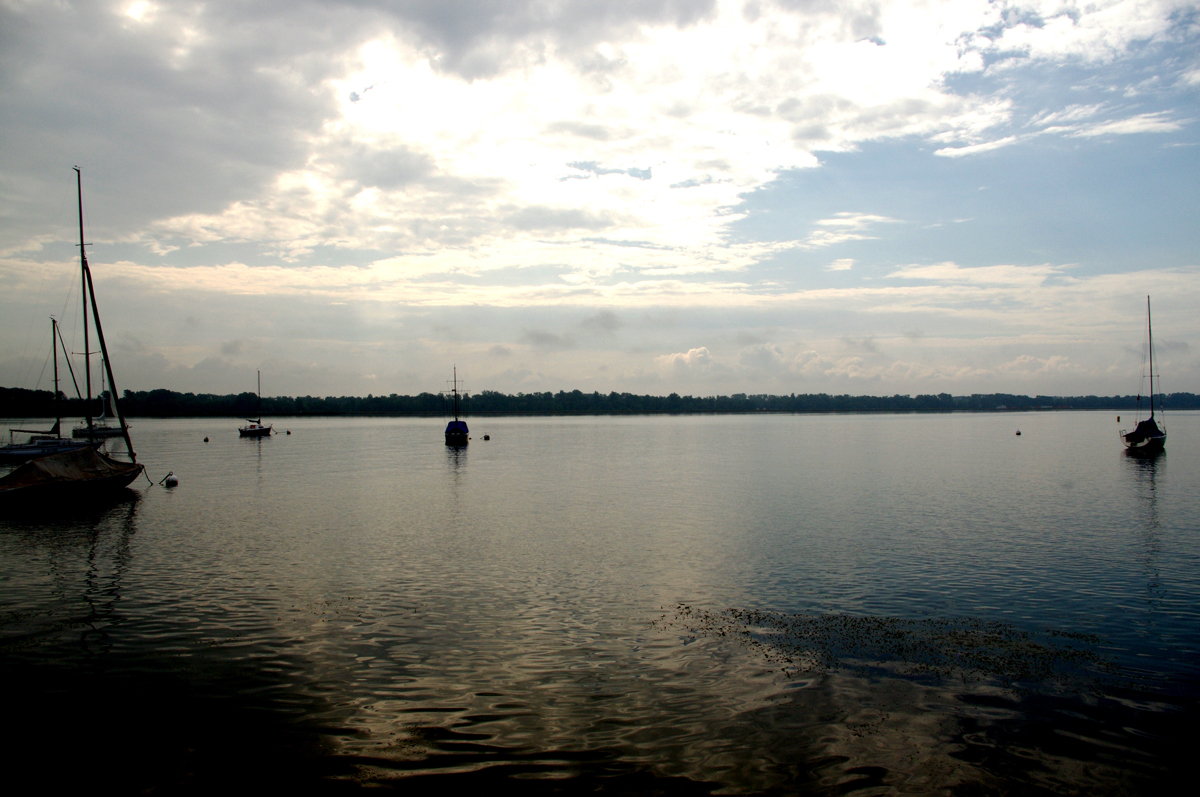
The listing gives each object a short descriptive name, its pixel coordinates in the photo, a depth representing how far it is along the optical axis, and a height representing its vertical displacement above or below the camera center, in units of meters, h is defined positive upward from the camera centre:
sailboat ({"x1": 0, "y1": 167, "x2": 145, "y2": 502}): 36.44 -3.38
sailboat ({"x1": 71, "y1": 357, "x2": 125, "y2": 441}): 103.93 -2.73
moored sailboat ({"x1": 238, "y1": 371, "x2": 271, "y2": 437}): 128.88 -3.64
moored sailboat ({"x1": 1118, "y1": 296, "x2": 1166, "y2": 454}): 71.69 -3.96
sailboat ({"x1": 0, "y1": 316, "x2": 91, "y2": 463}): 62.44 -3.10
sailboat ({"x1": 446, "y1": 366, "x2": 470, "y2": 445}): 95.81 -3.47
